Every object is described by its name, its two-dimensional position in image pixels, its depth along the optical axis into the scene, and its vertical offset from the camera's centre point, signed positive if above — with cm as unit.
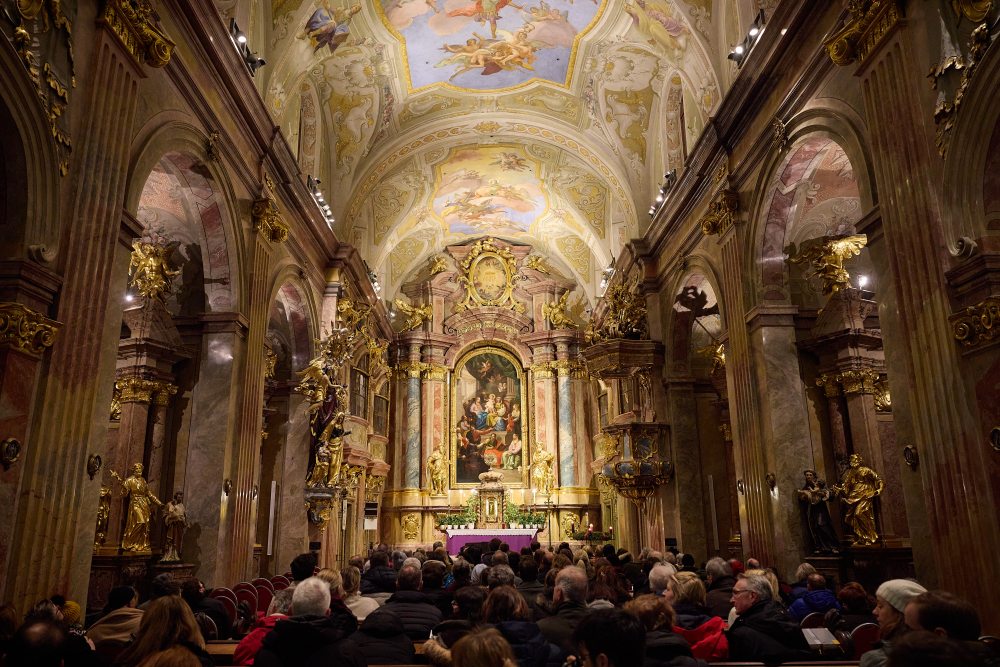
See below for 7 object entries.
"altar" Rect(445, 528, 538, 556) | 1939 -13
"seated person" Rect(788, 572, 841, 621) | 589 -59
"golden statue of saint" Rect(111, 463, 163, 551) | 938 +27
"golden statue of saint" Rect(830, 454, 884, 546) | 955 +36
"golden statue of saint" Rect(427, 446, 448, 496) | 2242 +176
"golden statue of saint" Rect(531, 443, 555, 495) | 2231 +174
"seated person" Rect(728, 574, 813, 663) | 417 -57
